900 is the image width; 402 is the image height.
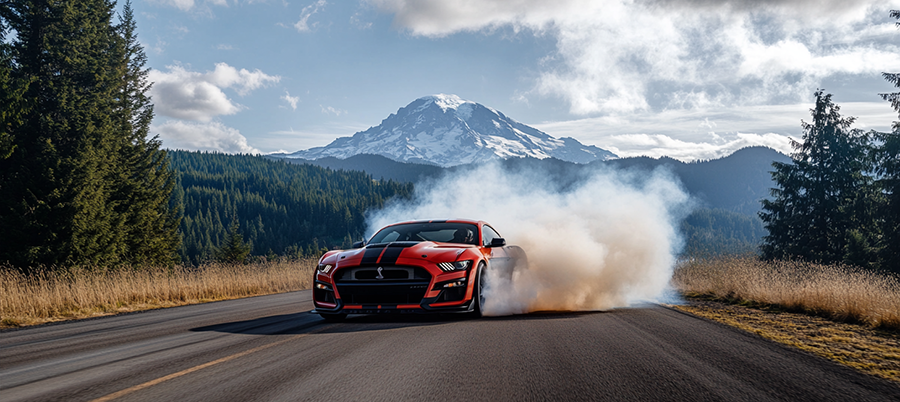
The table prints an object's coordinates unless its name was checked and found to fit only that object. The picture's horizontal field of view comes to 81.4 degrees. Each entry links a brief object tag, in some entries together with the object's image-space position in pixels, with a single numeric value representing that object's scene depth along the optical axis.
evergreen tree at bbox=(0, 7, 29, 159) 18.83
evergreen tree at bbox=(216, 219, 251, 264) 39.97
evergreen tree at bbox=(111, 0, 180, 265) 25.37
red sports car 7.11
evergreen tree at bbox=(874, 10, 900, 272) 24.17
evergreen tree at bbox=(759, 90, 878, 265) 29.80
